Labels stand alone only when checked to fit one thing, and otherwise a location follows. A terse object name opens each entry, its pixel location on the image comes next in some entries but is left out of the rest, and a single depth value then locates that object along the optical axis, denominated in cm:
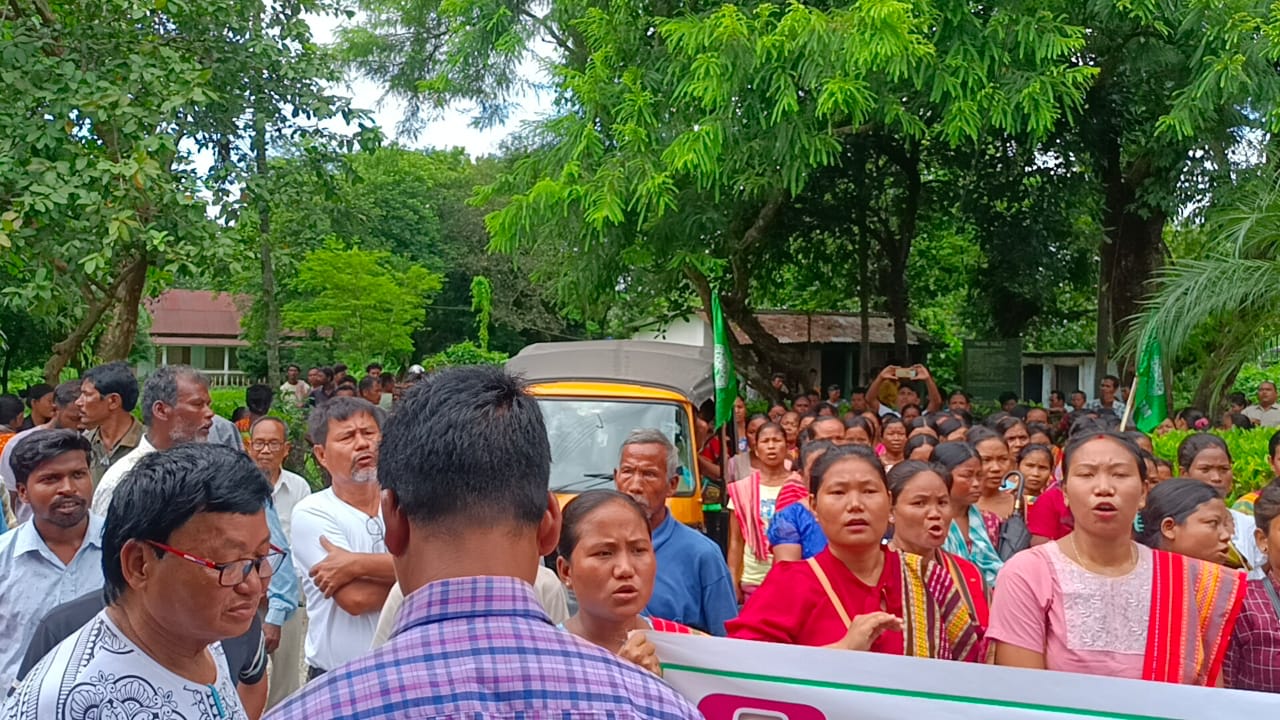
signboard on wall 1931
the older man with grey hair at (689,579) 409
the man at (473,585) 133
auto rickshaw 849
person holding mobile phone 1291
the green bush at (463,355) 2992
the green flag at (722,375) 959
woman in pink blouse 320
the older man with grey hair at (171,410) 494
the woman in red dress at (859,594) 332
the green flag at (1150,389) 909
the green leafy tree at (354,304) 2638
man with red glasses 226
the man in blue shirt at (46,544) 351
